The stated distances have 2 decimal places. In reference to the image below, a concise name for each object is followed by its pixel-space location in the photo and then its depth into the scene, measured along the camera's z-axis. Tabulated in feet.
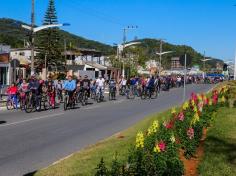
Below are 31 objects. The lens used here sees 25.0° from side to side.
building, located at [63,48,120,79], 329.31
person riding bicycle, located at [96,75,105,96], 119.63
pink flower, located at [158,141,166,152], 27.73
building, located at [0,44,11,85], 191.99
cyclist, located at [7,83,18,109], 94.04
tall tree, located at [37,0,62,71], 311.47
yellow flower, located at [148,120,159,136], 34.62
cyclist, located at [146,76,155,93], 134.15
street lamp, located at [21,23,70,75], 125.10
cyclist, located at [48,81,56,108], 98.02
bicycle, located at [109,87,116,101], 130.31
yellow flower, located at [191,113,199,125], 40.40
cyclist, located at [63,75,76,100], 92.58
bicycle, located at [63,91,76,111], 91.36
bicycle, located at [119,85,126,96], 154.76
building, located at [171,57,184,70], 551.59
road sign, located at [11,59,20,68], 115.03
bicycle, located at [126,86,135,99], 141.22
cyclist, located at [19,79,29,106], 90.05
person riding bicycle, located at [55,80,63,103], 111.49
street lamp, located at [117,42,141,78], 240.28
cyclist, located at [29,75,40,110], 88.71
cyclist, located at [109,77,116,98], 128.72
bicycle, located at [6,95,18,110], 95.71
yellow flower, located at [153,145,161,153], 27.30
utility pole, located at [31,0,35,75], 129.51
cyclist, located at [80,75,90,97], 108.76
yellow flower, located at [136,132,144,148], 28.45
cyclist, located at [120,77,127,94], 151.43
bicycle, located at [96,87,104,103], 120.06
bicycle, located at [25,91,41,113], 86.63
